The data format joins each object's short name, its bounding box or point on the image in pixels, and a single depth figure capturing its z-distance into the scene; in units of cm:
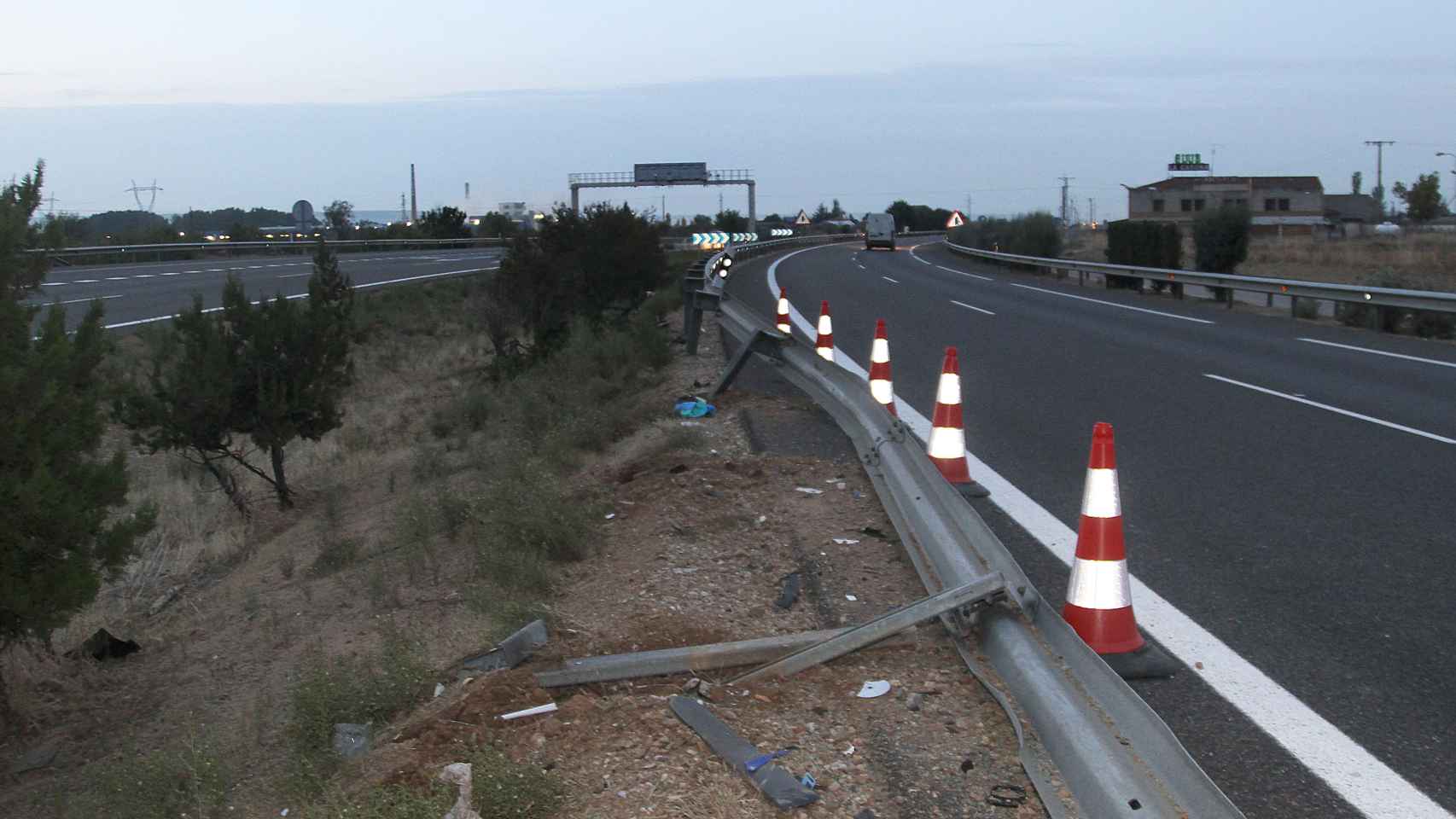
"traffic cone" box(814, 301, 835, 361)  1398
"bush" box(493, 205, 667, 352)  2503
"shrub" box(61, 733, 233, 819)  520
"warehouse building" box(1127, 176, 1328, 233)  8969
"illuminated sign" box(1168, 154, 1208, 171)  12788
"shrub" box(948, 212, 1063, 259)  5050
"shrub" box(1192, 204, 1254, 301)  3306
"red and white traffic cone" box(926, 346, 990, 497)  859
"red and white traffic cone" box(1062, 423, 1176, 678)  539
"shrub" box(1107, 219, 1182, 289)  3525
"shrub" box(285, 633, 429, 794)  548
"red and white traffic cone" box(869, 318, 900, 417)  1094
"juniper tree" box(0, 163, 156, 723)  721
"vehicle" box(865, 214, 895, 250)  7075
